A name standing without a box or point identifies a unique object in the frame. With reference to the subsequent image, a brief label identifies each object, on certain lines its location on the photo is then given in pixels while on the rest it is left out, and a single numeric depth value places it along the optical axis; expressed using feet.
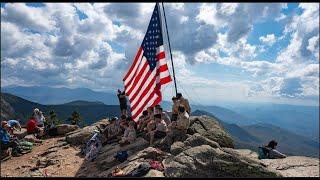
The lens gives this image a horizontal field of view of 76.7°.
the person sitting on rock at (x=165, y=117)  46.70
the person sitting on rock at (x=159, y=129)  43.51
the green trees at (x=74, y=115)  117.08
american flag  43.37
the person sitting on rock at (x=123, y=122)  50.15
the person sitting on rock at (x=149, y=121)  44.90
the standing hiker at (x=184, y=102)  46.00
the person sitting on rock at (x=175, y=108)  46.09
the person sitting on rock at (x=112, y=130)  50.39
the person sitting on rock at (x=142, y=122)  48.83
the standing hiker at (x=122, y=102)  54.80
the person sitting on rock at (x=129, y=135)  45.54
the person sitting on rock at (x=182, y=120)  41.18
